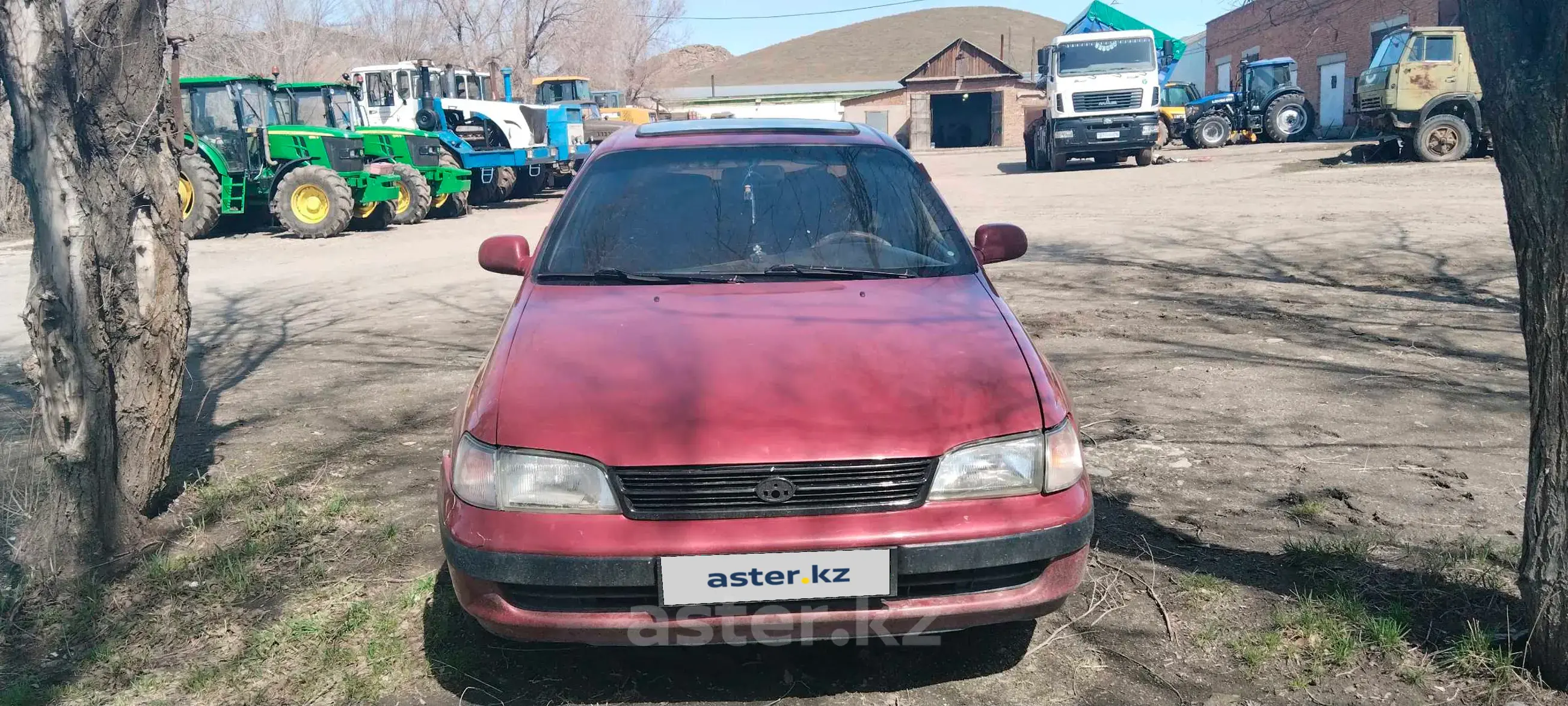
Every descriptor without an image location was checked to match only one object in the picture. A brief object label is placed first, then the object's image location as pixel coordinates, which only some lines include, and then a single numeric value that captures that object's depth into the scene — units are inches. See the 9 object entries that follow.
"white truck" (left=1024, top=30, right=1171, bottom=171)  894.4
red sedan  94.4
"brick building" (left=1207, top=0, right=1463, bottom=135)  1180.5
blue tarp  1043.3
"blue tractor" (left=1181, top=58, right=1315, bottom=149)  1157.7
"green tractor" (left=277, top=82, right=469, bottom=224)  653.9
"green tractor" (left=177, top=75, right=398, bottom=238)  575.2
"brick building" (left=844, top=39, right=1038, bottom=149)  2122.3
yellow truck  749.3
